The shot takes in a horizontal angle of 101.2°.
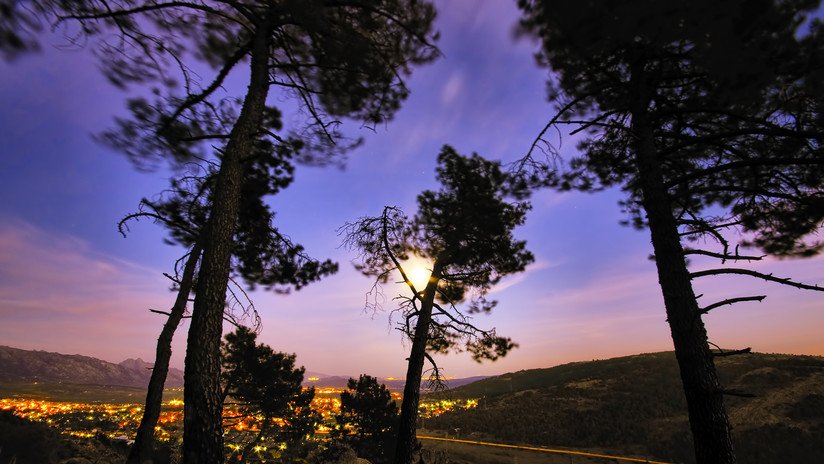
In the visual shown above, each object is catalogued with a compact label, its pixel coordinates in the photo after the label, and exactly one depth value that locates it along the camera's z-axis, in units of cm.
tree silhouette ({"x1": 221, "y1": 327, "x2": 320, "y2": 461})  2028
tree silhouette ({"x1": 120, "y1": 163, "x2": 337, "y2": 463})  890
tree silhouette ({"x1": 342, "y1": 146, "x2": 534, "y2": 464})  952
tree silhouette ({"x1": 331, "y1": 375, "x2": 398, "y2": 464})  2009
